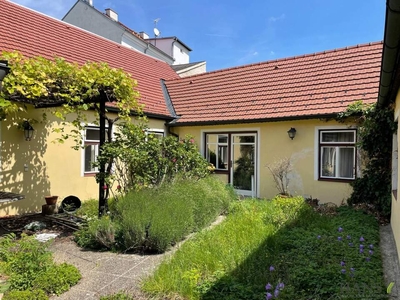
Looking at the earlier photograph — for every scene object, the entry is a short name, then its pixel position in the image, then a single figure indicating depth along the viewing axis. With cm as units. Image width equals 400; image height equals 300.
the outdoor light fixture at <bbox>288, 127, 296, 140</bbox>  931
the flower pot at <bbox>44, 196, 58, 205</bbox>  788
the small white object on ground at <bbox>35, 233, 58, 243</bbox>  563
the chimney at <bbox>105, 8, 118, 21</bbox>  2184
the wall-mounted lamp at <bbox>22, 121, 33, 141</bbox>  766
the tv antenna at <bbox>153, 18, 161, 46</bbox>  2586
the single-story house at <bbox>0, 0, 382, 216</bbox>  828
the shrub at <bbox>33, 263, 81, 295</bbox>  375
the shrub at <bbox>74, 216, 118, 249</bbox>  527
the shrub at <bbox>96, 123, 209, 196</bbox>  660
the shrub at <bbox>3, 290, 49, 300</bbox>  338
